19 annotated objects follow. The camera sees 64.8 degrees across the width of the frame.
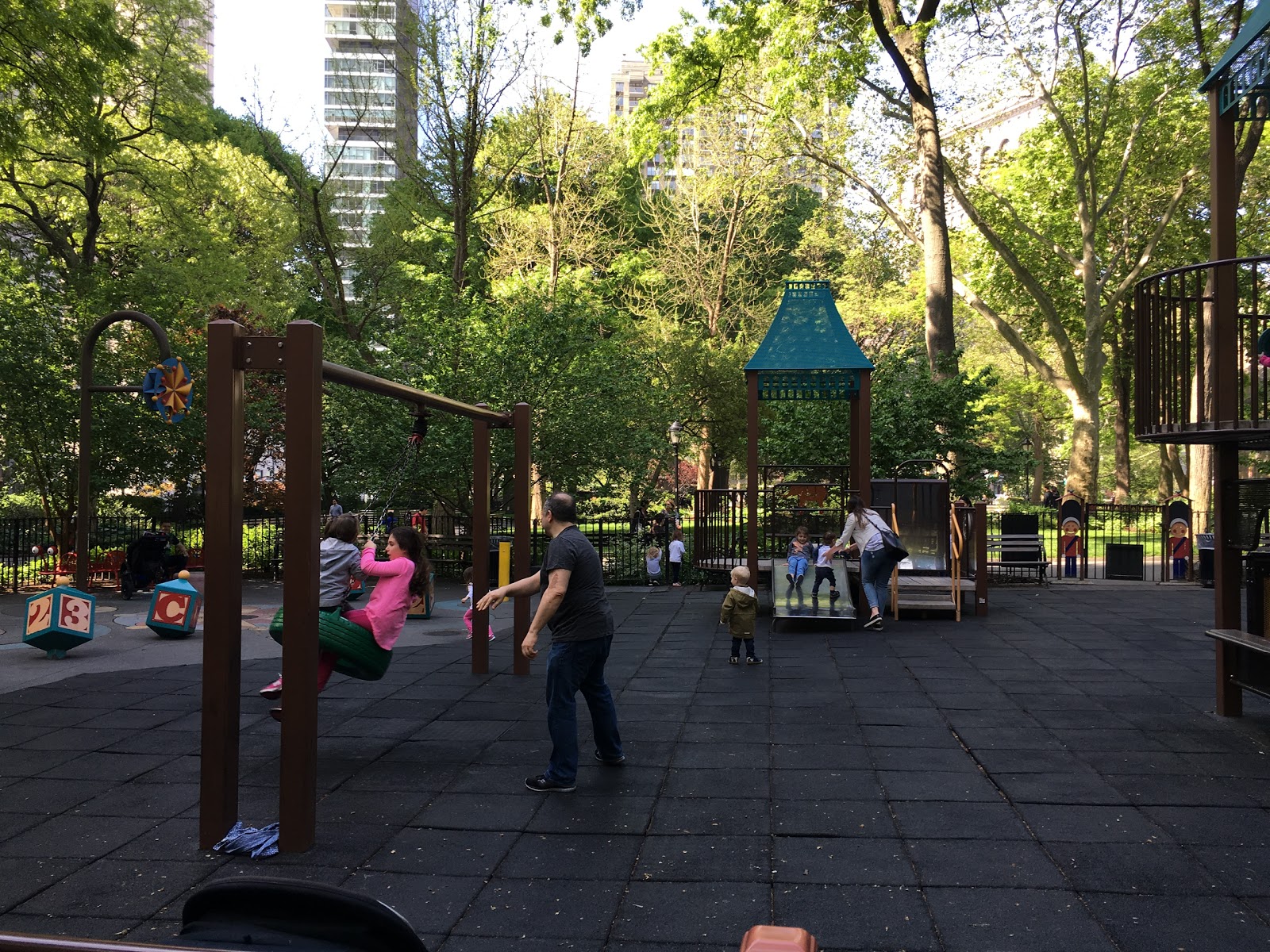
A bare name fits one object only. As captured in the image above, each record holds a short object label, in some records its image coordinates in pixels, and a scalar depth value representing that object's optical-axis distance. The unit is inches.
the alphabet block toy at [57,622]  410.3
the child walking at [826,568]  542.9
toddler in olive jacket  402.0
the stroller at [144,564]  672.4
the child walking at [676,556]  786.8
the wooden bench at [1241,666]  286.2
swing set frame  195.5
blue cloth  189.8
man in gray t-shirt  231.8
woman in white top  525.3
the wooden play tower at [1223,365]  290.8
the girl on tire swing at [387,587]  259.3
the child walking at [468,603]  398.8
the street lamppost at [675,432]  1070.4
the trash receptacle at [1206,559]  757.3
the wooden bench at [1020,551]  790.4
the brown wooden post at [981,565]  582.9
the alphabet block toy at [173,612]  478.6
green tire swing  249.3
